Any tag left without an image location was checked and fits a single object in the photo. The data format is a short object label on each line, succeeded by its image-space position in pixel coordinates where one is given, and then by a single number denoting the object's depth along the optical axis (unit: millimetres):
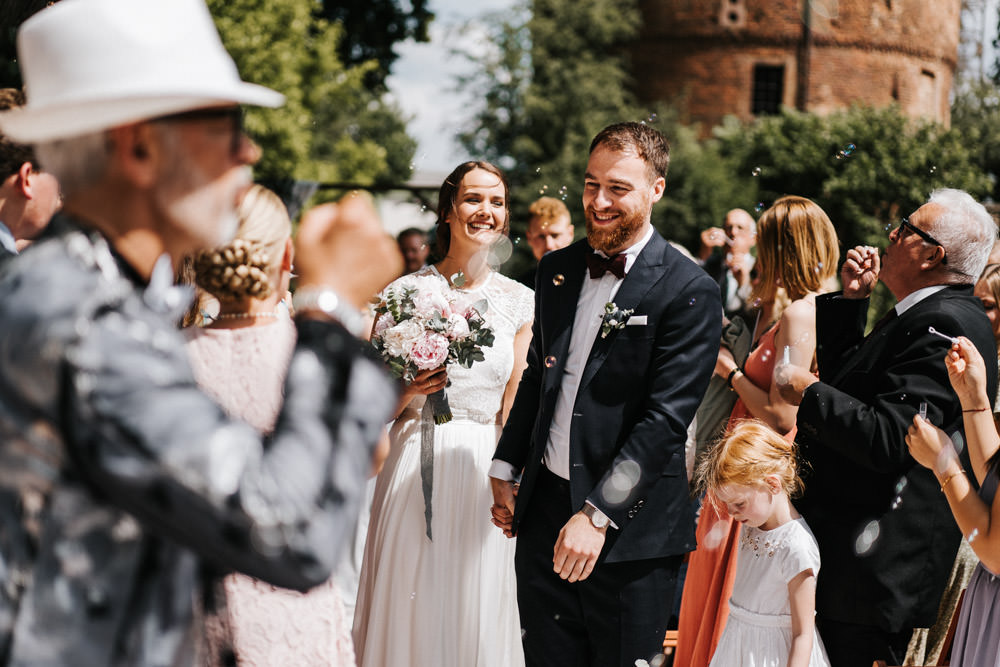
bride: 4262
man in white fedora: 1249
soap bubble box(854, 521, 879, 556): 3680
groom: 3326
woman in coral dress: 4391
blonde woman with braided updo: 2297
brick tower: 33844
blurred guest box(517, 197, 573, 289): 6984
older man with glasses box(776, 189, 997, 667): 3555
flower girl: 3744
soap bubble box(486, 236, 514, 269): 4703
